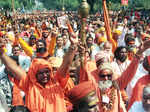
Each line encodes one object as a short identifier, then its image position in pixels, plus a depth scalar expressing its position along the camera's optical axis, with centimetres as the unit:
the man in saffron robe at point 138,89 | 296
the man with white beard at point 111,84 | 290
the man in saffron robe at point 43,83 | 293
